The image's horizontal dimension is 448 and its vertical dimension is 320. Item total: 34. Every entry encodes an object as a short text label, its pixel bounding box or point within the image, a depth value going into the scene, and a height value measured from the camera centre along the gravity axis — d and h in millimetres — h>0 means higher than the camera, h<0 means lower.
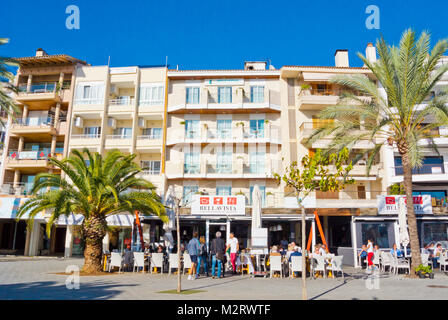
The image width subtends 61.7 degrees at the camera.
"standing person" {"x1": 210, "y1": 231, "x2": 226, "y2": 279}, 14445 -617
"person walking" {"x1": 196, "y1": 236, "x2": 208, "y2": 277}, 14727 -763
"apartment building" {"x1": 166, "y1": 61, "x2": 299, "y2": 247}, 27969 +7717
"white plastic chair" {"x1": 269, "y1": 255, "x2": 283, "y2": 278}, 14602 -1054
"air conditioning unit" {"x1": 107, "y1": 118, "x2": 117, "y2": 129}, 29797 +8672
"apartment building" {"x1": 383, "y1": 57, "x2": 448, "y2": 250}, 26656 +4730
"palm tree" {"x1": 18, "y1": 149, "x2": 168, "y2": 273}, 15432 +1474
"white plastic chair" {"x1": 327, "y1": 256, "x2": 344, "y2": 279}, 14375 -1035
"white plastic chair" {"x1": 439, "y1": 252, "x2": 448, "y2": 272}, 17086 -1002
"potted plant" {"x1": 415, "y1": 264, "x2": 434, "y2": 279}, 14483 -1324
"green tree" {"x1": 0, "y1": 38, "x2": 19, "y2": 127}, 14953 +6274
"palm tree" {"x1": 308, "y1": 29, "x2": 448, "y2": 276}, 15180 +6154
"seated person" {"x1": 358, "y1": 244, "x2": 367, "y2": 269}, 19269 -945
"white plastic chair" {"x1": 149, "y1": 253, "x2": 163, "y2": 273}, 15531 -1055
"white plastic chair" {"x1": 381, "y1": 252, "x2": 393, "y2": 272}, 17031 -1011
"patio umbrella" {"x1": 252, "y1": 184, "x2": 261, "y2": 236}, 15955 +887
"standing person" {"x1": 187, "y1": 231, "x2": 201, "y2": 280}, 14305 -570
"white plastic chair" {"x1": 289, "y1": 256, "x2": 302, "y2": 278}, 14359 -1033
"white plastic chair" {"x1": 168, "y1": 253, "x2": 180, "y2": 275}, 15234 -1068
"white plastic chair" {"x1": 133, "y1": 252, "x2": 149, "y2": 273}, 15773 -1043
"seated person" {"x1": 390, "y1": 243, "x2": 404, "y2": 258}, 18069 -729
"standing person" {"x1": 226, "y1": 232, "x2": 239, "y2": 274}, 15328 -532
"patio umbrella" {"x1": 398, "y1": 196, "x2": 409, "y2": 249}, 16875 +594
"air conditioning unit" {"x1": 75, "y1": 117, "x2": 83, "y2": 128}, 29609 +8625
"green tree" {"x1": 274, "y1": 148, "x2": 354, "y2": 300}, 15018 +2658
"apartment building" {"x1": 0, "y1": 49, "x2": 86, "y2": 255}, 29484 +7838
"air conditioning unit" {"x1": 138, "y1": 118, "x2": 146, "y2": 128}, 29766 +8652
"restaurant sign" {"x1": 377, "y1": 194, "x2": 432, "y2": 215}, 20516 +1759
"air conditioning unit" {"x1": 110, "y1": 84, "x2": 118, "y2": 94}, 30505 +11588
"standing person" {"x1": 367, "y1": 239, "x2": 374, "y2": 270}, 17781 -862
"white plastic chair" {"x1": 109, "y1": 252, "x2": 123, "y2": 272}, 15805 -1096
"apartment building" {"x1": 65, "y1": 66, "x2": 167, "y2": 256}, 29219 +9336
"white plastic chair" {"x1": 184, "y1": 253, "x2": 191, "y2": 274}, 14925 -1043
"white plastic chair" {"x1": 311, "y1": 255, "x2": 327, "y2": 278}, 14727 -1088
